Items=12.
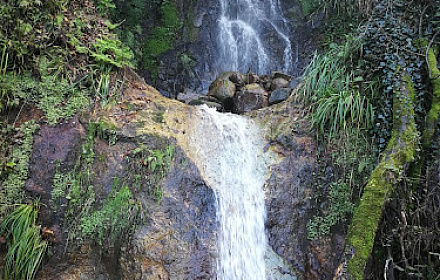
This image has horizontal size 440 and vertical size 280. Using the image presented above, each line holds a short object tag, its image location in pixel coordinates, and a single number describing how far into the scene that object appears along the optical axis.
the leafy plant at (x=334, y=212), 4.46
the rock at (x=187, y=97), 7.04
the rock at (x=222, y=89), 6.96
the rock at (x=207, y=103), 6.59
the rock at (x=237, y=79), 7.23
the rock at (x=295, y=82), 6.39
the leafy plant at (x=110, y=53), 4.90
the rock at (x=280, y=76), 7.26
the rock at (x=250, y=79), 7.31
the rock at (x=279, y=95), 6.43
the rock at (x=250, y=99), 6.68
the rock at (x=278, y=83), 6.98
